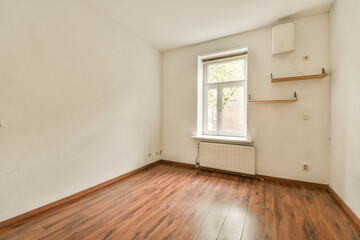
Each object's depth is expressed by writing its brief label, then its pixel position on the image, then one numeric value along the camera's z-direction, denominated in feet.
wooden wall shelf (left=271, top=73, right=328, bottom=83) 8.29
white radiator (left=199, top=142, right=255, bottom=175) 10.06
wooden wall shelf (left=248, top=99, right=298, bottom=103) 8.94
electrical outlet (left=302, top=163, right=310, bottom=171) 8.94
